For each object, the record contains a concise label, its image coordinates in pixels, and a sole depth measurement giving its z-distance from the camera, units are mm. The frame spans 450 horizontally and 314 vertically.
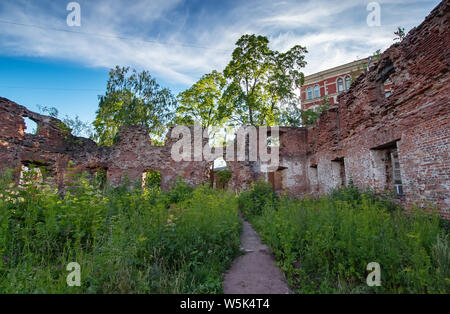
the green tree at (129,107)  21234
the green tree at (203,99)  23500
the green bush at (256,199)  8859
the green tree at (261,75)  21156
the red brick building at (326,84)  26266
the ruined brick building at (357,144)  5633
